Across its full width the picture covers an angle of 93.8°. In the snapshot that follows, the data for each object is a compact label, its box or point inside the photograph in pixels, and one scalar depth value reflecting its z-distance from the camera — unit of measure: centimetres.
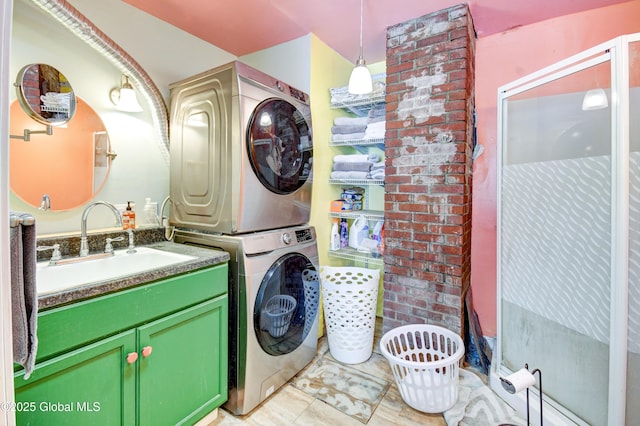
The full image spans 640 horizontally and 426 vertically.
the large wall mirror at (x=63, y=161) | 146
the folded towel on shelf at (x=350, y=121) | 246
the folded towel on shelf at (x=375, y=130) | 230
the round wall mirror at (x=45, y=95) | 145
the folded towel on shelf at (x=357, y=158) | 243
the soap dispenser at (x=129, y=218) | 176
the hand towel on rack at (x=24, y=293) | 67
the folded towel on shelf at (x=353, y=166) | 241
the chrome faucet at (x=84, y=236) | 153
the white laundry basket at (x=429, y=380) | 161
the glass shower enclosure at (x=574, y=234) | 126
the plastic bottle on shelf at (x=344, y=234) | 262
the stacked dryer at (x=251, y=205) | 164
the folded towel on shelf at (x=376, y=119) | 236
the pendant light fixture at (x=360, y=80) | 181
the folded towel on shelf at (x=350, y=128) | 245
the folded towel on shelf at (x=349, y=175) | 240
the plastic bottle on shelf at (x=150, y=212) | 195
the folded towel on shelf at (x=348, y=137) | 243
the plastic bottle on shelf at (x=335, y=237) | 255
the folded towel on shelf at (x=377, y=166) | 237
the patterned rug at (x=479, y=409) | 160
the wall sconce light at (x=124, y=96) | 181
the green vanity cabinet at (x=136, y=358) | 99
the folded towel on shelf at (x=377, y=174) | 234
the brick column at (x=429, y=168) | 195
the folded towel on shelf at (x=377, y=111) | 238
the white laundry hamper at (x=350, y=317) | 211
